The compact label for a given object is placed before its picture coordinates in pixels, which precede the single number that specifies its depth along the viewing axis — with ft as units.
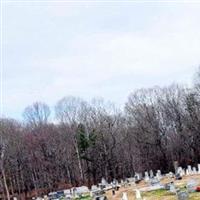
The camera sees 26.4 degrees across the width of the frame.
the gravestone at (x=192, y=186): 73.35
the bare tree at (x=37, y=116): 214.48
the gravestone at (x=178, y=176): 101.57
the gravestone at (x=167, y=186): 84.78
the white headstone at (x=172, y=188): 79.25
